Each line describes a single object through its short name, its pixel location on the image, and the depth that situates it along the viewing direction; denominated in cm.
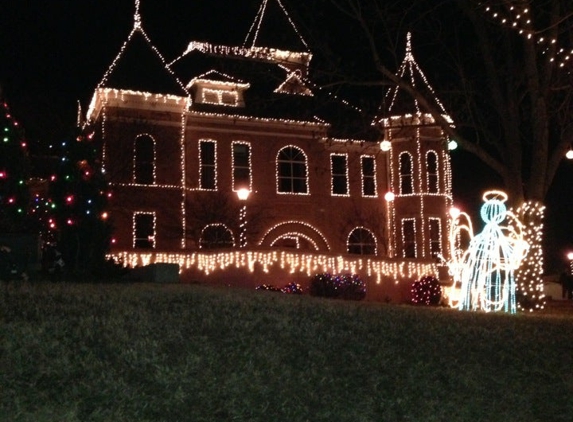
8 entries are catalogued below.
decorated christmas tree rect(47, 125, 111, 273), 2105
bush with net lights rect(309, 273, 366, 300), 2400
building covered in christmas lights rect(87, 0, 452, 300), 2745
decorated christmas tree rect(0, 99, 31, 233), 1817
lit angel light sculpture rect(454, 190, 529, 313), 1747
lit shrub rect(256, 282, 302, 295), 2305
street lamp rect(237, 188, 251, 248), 3256
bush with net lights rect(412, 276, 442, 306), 2627
